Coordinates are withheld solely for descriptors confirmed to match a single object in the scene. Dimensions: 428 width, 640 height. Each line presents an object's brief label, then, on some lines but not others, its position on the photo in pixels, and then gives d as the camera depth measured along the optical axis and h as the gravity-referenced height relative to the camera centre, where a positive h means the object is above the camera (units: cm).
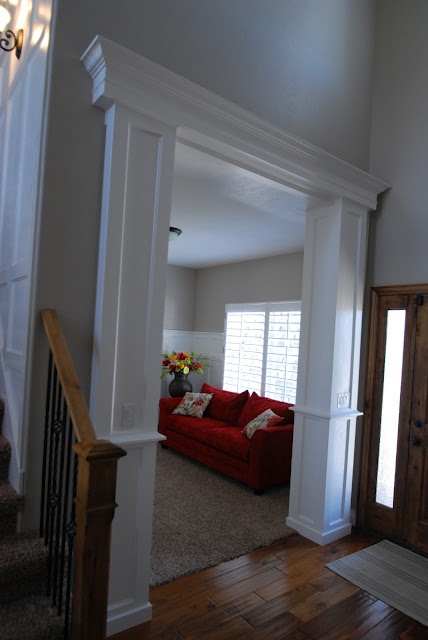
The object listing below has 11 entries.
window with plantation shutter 548 -29
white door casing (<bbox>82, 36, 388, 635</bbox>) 199 +38
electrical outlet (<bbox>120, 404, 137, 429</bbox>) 207 -48
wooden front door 309 -65
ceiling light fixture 427 +92
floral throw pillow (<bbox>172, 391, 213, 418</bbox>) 547 -108
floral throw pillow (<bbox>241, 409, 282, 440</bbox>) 432 -99
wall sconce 247 +164
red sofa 400 -122
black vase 625 -95
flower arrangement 623 -62
